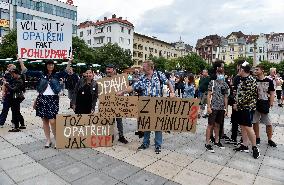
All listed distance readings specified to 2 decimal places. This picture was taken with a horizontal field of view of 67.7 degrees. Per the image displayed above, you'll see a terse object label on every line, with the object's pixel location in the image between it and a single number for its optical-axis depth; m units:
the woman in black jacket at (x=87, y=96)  5.09
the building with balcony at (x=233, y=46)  73.37
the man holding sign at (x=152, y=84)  4.62
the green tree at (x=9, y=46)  26.13
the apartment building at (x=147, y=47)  65.84
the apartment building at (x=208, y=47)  81.15
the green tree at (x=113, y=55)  43.93
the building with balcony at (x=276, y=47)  68.98
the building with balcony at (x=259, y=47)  71.66
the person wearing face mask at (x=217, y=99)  4.85
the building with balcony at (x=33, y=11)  37.42
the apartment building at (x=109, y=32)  57.24
